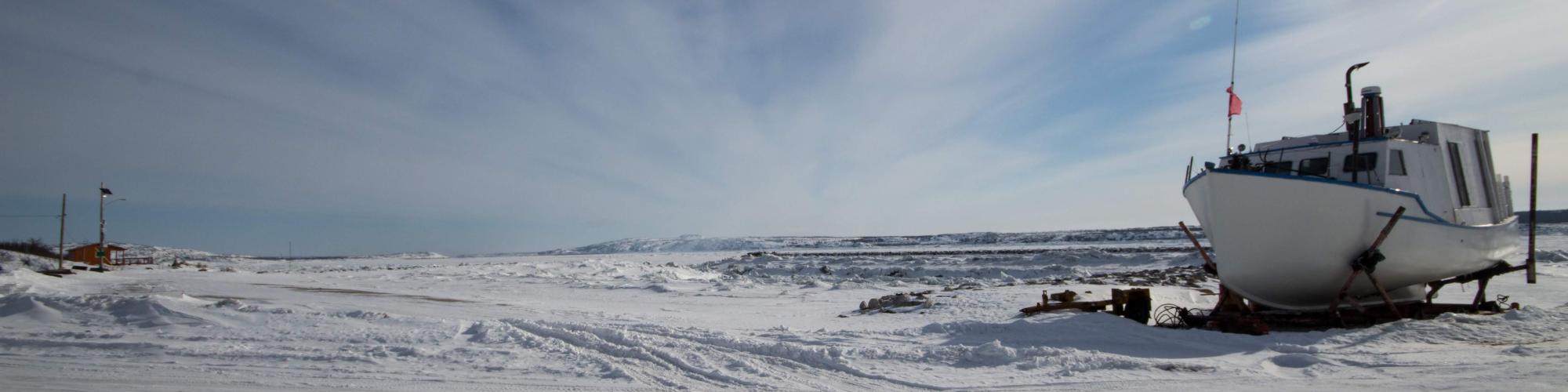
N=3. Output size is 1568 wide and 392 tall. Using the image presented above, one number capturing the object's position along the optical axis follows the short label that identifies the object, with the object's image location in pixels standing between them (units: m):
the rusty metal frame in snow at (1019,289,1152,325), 9.82
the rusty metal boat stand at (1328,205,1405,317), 9.09
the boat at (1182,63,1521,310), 9.15
